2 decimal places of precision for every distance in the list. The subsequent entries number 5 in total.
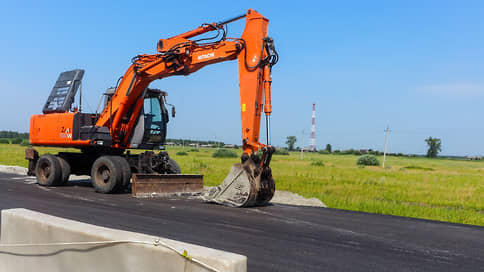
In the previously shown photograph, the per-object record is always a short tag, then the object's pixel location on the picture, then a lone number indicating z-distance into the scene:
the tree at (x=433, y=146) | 143.88
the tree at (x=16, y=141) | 89.75
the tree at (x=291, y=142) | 164.88
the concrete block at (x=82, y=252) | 3.24
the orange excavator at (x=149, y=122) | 11.48
